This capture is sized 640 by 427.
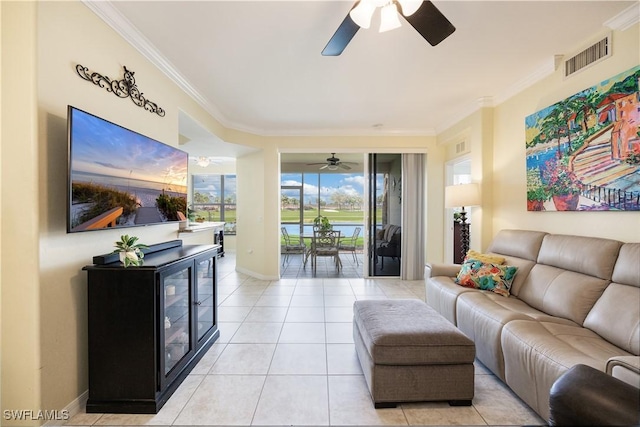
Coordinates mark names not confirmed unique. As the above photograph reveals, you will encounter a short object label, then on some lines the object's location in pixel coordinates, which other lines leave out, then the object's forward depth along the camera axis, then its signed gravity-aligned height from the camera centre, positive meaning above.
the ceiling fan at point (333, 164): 6.24 +1.15
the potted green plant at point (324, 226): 6.21 -0.31
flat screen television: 1.56 +0.26
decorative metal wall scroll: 1.77 +0.93
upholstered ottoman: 1.76 -1.01
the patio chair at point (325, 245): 5.64 -0.71
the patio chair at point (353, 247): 6.15 -0.79
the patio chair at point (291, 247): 6.04 -0.78
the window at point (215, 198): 8.41 +0.45
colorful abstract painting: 1.97 +0.51
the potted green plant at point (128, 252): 1.72 -0.25
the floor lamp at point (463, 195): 3.37 +0.21
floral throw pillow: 2.57 -0.63
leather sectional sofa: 1.54 -0.75
